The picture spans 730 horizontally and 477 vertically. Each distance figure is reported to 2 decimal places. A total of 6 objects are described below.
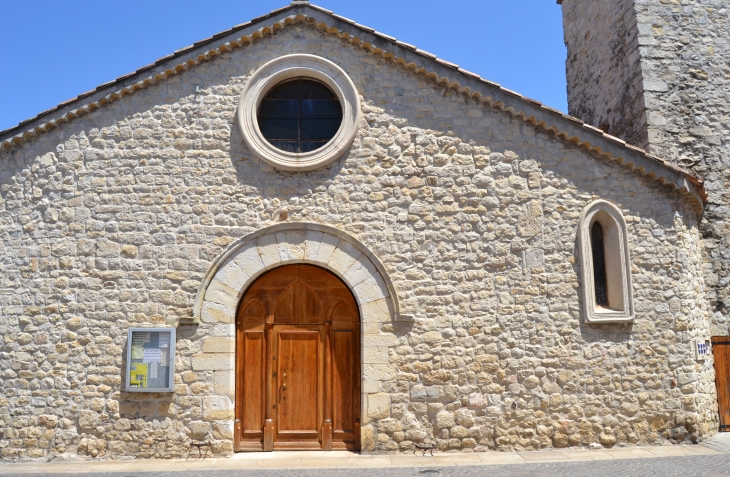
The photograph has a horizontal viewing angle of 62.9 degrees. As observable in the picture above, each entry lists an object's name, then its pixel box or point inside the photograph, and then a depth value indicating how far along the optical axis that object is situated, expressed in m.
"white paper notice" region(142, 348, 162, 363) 7.91
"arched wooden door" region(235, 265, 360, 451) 8.12
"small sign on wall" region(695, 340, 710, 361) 8.42
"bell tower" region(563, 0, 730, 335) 9.65
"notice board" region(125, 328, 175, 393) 7.86
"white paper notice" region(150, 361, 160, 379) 7.88
